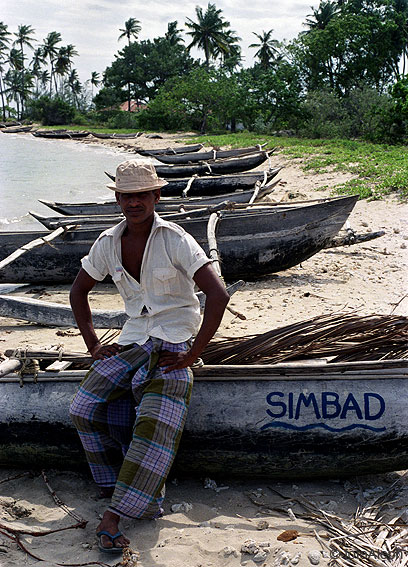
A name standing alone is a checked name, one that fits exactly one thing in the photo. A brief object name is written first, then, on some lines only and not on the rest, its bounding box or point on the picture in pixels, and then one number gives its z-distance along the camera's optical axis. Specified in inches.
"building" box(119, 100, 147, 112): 2302.5
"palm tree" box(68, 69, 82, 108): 3117.4
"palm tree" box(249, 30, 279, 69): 1854.1
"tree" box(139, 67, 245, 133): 1402.6
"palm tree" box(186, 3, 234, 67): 1889.8
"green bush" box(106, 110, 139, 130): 1873.3
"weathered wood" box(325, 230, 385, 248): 274.5
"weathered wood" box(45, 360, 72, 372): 124.0
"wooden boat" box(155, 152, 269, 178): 615.5
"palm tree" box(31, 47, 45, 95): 3068.4
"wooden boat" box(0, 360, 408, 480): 114.1
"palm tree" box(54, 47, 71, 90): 2906.0
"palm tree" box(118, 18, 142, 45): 2417.6
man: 104.0
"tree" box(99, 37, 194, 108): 2091.5
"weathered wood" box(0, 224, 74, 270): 226.8
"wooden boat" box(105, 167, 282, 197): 489.4
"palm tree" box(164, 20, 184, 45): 2285.9
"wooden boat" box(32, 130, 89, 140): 1771.9
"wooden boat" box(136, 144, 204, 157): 811.2
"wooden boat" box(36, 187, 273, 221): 367.6
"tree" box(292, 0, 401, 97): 1218.6
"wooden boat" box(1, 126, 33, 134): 2258.9
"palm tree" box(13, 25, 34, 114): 3048.7
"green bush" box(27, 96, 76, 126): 2284.7
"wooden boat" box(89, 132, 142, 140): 1565.0
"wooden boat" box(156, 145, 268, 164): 741.9
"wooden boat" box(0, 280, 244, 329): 187.8
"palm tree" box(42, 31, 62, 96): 2930.6
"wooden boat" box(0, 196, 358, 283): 270.4
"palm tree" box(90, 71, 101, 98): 3093.0
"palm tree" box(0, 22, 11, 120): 2947.8
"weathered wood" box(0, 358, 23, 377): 123.0
